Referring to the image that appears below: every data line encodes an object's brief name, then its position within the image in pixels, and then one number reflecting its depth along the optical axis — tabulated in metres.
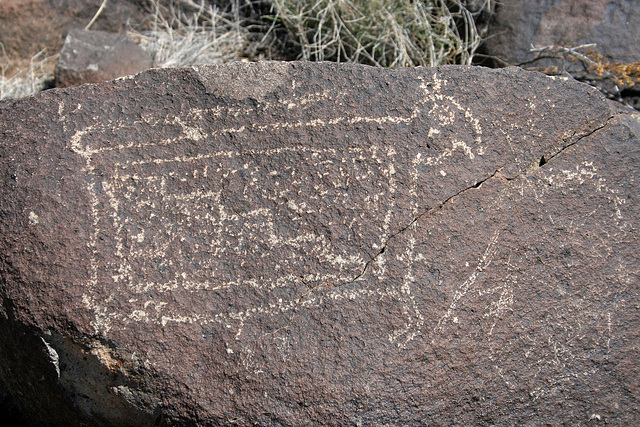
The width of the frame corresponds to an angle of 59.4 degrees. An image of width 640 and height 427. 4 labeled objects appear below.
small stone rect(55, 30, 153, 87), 2.65
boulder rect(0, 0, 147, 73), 2.95
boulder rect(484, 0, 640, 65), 2.47
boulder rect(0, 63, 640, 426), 1.42
